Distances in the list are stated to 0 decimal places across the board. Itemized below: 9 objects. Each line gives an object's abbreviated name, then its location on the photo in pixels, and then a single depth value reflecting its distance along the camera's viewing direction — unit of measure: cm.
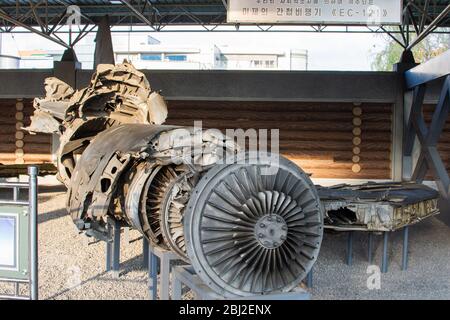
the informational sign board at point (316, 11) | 888
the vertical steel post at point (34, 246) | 412
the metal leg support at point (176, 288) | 453
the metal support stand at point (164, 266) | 496
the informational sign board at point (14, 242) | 425
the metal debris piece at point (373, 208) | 670
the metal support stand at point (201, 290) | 374
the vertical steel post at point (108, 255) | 741
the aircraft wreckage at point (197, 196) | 368
